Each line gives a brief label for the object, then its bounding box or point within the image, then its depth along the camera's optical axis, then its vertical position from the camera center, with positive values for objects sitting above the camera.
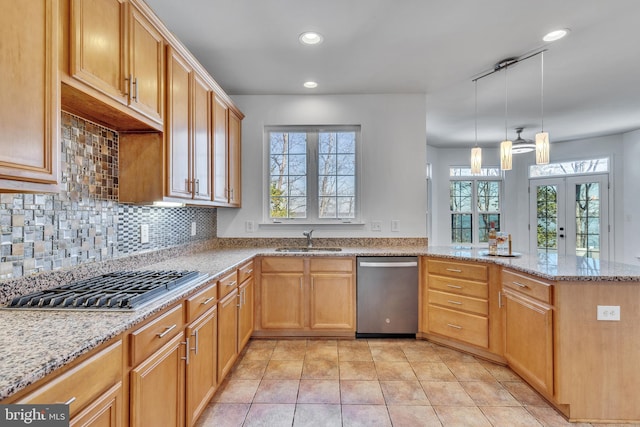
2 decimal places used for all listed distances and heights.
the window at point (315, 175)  3.56 +0.46
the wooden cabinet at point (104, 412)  0.89 -0.61
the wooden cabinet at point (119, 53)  1.27 +0.77
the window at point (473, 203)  6.29 +0.24
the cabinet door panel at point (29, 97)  0.91 +0.37
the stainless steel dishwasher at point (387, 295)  2.95 -0.76
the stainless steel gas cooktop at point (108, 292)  1.21 -0.33
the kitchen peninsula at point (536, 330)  0.90 -0.52
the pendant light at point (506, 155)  2.68 +0.52
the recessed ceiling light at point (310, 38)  2.32 +1.35
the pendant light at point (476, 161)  2.93 +0.51
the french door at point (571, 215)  5.44 -0.01
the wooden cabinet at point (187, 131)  1.98 +0.60
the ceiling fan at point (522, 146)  4.21 +0.93
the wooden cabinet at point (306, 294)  2.96 -0.75
